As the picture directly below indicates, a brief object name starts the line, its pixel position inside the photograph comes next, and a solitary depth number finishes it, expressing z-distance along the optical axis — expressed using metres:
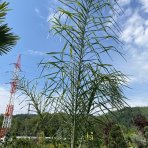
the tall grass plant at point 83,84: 1.37
